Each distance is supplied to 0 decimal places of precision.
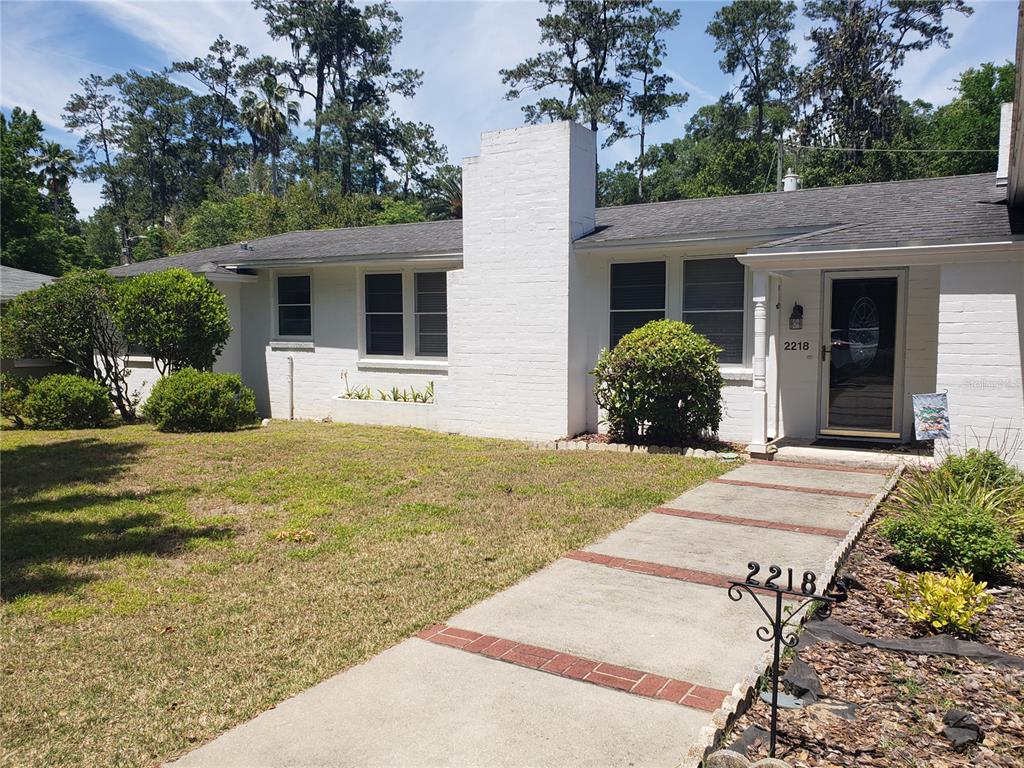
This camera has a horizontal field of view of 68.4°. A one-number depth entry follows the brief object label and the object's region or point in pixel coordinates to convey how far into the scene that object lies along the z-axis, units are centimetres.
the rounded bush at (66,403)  1412
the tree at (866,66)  3394
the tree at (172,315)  1398
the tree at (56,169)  4819
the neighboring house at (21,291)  1648
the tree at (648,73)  3903
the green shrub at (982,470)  742
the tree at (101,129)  5731
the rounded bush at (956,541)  540
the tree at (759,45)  3994
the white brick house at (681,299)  889
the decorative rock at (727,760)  308
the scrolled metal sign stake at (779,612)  329
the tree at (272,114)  4706
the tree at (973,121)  3173
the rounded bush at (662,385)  1048
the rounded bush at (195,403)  1354
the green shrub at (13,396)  1477
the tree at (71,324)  1408
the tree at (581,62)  3862
